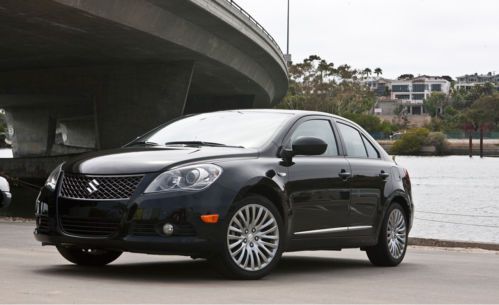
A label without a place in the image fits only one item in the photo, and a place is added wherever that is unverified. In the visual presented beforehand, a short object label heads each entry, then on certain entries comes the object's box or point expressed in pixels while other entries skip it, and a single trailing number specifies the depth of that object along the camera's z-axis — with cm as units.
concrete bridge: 3167
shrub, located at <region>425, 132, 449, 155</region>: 14925
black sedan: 805
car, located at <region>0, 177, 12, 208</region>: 1219
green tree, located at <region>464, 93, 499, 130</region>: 17662
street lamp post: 6665
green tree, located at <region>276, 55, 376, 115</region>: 12594
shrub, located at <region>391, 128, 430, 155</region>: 14525
